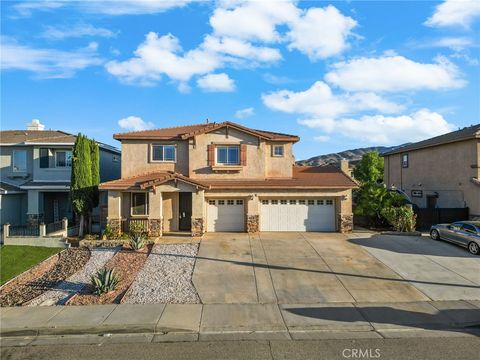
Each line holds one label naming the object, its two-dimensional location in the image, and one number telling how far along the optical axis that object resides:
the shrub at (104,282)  11.31
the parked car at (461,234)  15.66
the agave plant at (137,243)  15.91
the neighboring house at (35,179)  22.36
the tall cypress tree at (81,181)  19.09
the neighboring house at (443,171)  21.23
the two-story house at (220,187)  18.80
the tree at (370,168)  34.41
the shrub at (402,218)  19.50
